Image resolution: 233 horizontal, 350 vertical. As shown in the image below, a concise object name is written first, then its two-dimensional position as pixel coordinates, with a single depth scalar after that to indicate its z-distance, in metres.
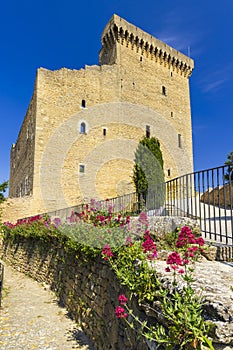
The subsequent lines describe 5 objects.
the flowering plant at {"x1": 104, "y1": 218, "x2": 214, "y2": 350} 1.96
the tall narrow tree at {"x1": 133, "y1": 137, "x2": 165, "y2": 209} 17.38
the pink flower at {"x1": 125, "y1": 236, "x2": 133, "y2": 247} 3.82
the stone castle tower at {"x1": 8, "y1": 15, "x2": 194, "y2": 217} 16.27
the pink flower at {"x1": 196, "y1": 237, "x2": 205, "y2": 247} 3.20
